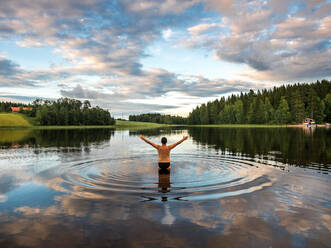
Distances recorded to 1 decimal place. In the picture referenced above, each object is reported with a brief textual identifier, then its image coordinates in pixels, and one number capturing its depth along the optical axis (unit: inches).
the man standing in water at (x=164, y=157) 592.4
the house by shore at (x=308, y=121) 5536.4
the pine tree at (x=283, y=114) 6146.7
